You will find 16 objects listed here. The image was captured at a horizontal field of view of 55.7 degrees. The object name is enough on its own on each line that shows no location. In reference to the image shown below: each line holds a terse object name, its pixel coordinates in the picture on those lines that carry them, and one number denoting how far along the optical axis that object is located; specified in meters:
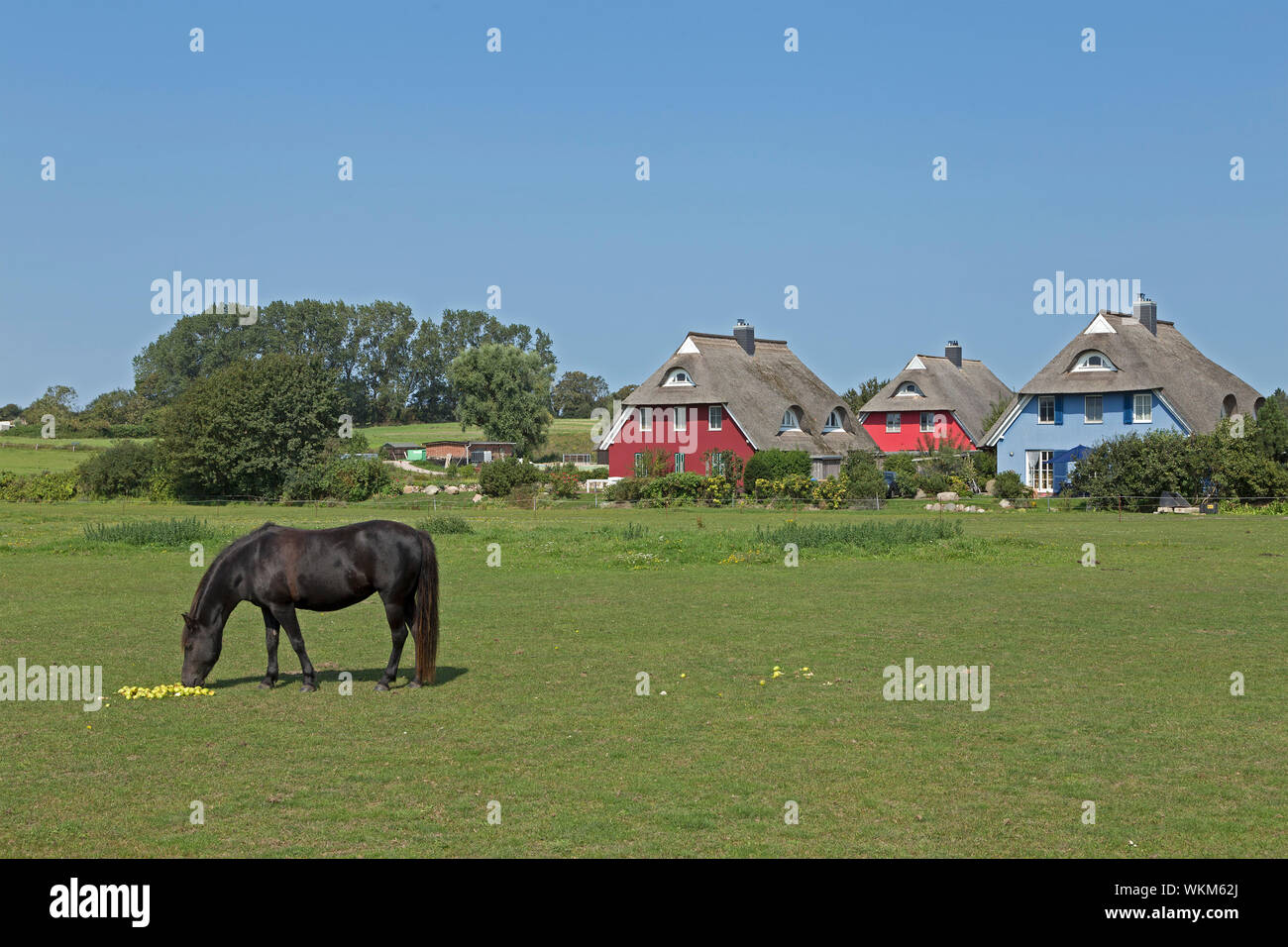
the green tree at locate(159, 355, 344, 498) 76.25
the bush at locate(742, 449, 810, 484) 72.00
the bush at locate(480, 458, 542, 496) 70.50
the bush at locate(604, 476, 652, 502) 67.12
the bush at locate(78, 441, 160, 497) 79.56
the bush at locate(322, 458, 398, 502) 72.38
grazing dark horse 15.12
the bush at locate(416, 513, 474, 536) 43.62
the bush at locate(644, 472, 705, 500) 66.62
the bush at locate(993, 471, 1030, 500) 62.12
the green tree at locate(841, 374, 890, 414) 110.00
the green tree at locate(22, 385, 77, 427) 146.12
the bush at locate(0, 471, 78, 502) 77.75
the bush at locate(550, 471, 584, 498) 70.44
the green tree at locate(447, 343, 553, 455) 125.62
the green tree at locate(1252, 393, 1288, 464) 57.06
